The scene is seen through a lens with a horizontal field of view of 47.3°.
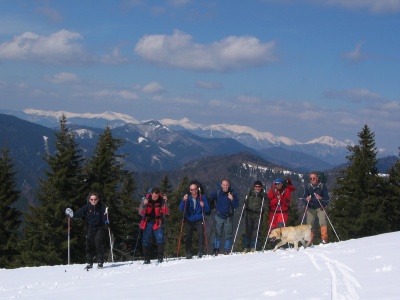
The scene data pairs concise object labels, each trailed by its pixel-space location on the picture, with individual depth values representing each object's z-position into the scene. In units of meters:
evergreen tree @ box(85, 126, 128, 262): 30.34
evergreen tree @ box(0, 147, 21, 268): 29.26
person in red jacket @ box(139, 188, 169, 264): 13.84
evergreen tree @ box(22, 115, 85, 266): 27.17
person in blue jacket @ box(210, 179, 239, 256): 14.59
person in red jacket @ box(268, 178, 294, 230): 14.83
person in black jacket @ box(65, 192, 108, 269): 13.54
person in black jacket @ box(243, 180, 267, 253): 14.78
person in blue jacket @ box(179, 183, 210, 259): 14.32
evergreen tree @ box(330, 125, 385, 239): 33.78
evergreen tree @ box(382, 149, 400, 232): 35.59
